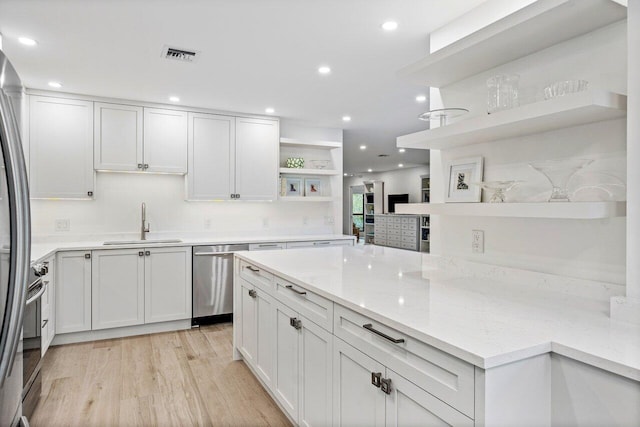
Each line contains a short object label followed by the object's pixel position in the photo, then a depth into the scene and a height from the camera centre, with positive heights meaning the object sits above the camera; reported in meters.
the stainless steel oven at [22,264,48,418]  1.82 -0.64
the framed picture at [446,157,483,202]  2.13 +0.20
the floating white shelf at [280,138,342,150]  4.96 +0.92
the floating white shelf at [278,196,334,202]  4.95 +0.21
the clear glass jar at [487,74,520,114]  1.84 +0.58
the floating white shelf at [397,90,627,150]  1.39 +0.39
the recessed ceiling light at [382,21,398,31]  2.40 +1.16
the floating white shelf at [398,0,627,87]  1.48 +0.77
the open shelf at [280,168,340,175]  4.95 +0.55
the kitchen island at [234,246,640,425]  1.01 -0.40
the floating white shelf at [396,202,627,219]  1.38 +0.02
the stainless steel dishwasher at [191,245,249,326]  4.12 -0.71
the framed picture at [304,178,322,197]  5.34 +0.37
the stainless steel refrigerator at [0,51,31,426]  0.98 -0.04
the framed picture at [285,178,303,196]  5.22 +0.37
